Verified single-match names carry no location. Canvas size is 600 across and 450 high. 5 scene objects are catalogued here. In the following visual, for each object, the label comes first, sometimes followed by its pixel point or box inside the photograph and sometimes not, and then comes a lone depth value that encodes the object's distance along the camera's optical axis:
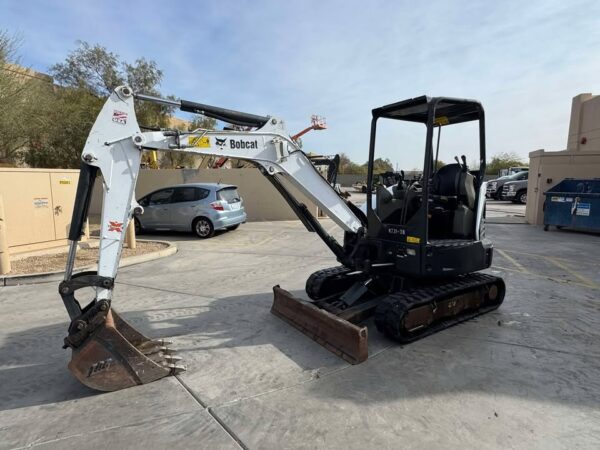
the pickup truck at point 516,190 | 23.67
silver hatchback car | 11.64
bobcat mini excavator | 3.34
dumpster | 11.86
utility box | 8.36
